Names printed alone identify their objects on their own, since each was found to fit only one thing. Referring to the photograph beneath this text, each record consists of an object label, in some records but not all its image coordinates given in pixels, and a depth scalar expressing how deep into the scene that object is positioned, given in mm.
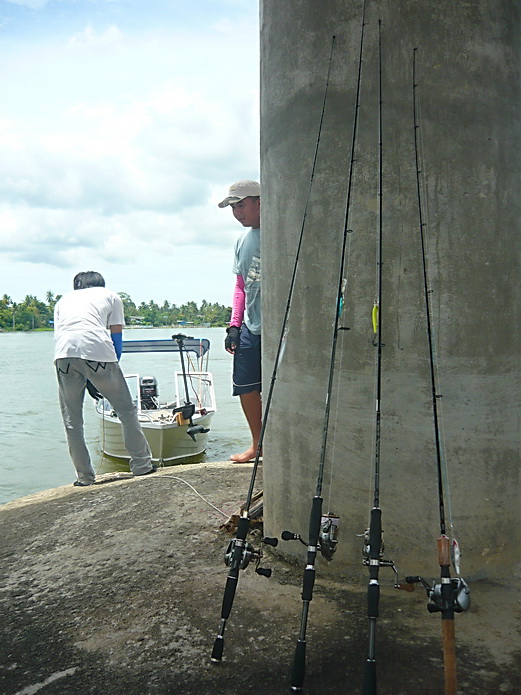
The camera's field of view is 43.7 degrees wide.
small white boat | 12367
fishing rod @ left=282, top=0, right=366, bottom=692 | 2230
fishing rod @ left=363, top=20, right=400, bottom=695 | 2014
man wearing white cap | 5188
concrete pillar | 2963
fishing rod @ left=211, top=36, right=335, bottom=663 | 2465
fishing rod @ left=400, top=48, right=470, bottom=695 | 1965
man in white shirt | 5762
